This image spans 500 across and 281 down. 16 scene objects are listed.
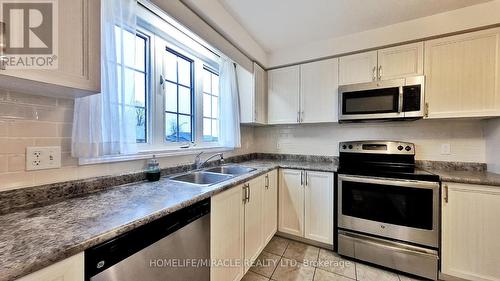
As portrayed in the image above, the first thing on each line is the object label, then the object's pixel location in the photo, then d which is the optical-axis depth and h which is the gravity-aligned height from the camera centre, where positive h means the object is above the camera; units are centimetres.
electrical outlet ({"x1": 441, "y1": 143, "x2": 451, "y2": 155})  204 -11
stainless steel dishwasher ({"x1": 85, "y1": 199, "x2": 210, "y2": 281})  69 -49
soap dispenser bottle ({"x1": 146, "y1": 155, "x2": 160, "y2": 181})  144 -23
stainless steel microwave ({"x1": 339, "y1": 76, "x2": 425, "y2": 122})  187 +40
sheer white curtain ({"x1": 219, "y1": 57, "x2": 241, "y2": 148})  234 +37
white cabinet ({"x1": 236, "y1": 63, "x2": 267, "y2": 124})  248 +58
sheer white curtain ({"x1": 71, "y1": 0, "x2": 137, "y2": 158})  105 +21
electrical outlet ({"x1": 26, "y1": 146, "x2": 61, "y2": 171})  92 -9
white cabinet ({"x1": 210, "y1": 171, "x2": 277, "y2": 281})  127 -69
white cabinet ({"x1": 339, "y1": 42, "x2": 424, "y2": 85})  195 +79
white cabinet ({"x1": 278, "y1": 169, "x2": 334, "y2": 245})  210 -74
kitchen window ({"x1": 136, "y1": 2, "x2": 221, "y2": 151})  161 +49
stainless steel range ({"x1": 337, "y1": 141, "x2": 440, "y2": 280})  167 -68
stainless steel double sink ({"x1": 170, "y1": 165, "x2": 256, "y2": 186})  168 -34
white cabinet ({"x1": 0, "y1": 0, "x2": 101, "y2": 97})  75 +33
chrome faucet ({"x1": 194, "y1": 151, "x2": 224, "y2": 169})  193 -23
